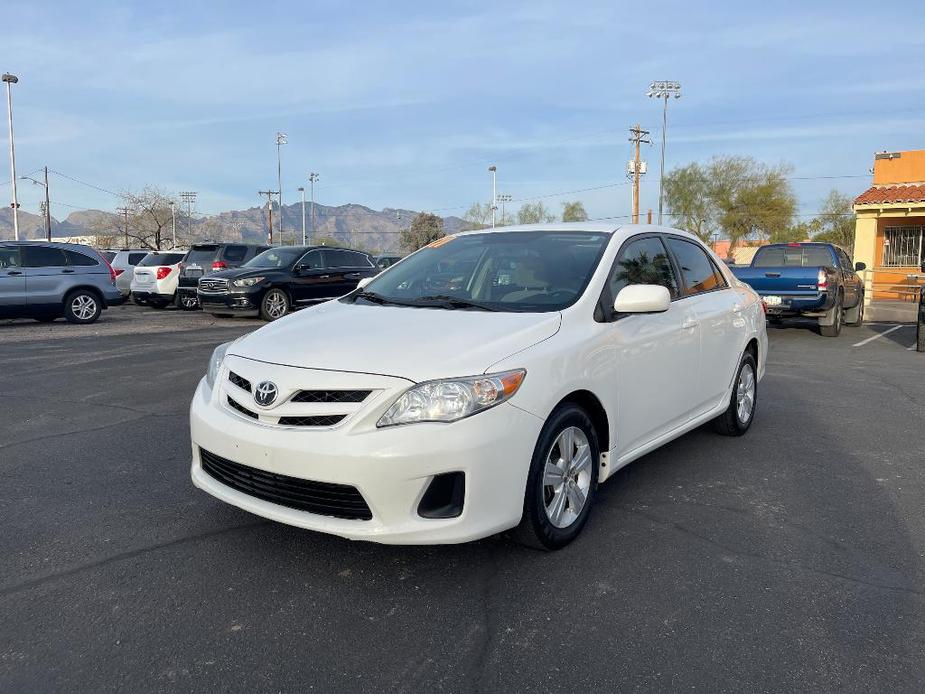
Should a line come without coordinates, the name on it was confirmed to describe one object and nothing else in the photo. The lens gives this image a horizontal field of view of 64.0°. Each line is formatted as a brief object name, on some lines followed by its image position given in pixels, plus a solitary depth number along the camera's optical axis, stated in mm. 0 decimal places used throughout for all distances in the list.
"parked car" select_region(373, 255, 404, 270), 36131
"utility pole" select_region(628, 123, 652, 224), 44844
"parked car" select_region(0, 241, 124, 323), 13836
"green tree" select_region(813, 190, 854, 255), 61031
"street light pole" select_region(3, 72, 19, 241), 41962
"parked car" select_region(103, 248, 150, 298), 19969
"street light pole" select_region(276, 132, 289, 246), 68625
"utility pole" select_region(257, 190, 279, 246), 72625
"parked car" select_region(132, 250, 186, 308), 18469
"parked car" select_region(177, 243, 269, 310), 17953
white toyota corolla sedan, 2992
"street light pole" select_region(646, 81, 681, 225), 51688
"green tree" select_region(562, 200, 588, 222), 77750
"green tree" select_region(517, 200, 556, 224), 88312
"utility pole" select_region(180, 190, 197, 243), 78625
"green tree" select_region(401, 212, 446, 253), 94562
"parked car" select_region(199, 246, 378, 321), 15641
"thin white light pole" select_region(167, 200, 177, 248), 61625
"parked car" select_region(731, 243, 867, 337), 12898
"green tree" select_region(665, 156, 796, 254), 52281
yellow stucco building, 23562
